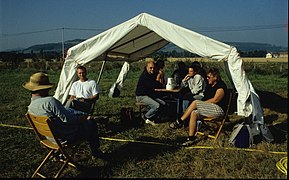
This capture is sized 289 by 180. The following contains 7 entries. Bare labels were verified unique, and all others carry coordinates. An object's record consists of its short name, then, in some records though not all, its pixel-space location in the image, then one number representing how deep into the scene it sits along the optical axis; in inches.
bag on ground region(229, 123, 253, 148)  208.4
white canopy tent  222.4
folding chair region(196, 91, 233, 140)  222.7
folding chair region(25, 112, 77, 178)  153.3
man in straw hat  157.6
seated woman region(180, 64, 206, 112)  271.1
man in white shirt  247.0
